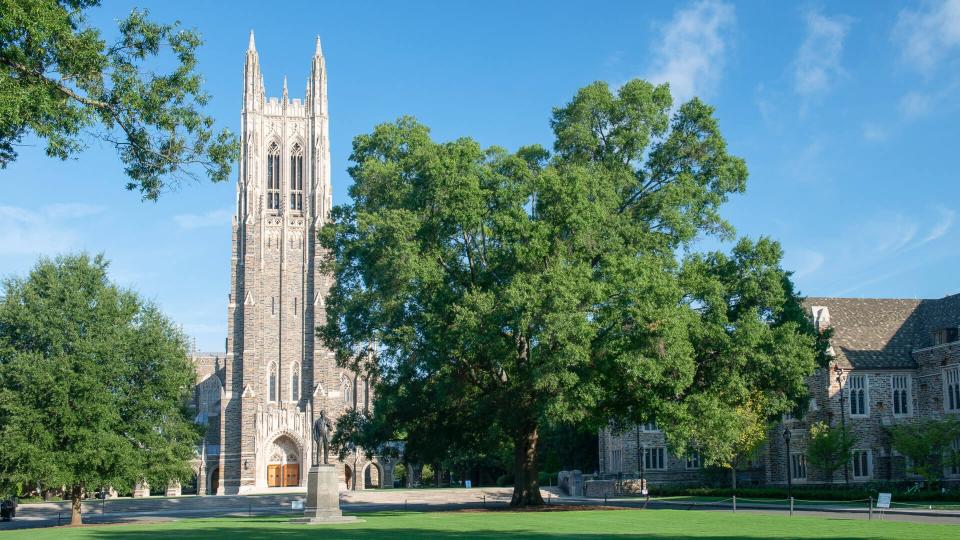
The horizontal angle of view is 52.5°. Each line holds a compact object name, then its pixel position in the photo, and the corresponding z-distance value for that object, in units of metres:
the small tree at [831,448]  45.97
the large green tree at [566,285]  30.91
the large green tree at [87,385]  37.19
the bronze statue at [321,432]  34.62
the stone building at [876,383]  48.88
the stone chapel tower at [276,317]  78.69
